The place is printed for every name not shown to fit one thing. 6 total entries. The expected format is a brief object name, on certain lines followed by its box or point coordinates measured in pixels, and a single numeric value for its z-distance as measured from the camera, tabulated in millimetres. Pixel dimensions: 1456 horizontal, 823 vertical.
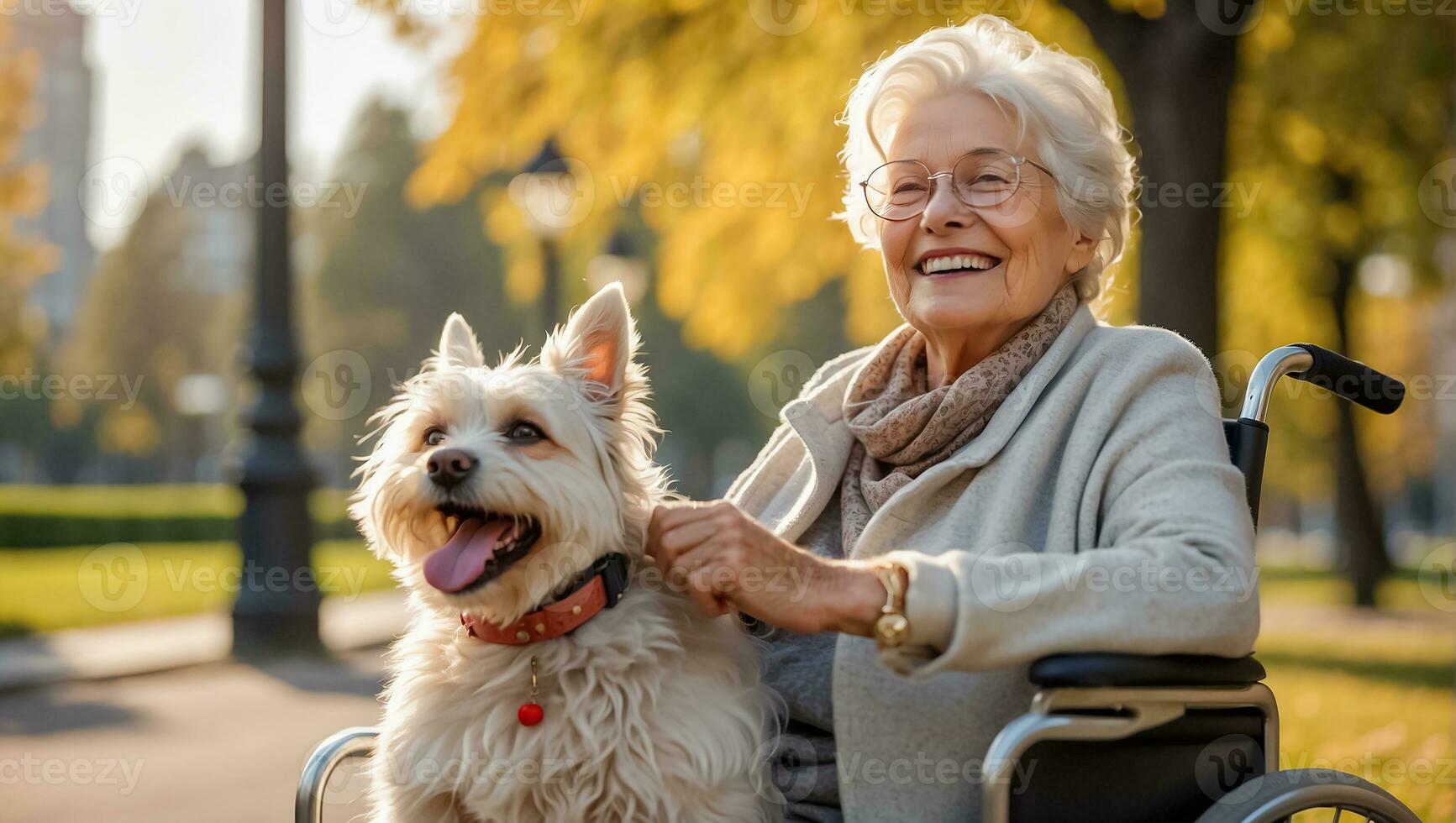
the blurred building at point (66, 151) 37281
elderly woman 2330
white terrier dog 2545
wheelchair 2244
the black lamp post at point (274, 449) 10539
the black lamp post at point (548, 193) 12117
